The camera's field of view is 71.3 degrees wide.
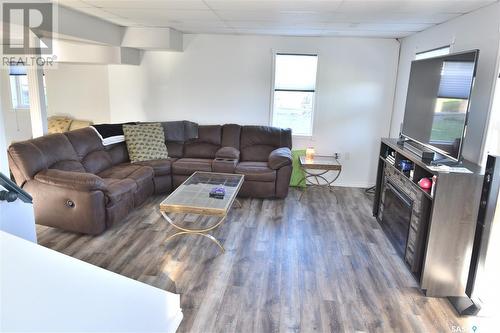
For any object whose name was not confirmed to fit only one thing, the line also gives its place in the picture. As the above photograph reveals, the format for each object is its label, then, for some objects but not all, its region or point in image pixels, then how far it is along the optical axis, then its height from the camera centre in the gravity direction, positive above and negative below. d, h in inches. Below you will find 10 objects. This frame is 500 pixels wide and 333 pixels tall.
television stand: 102.1 -36.7
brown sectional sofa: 137.4 -36.6
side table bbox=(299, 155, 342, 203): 193.8 -36.6
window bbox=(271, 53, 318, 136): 216.8 +5.3
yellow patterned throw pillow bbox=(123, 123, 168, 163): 194.9 -27.4
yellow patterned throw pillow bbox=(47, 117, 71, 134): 240.7 -23.9
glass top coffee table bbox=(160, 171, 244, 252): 126.7 -39.3
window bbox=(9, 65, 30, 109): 283.1 -1.1
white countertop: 40.1 -26.5
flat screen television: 105.2 +2.0
